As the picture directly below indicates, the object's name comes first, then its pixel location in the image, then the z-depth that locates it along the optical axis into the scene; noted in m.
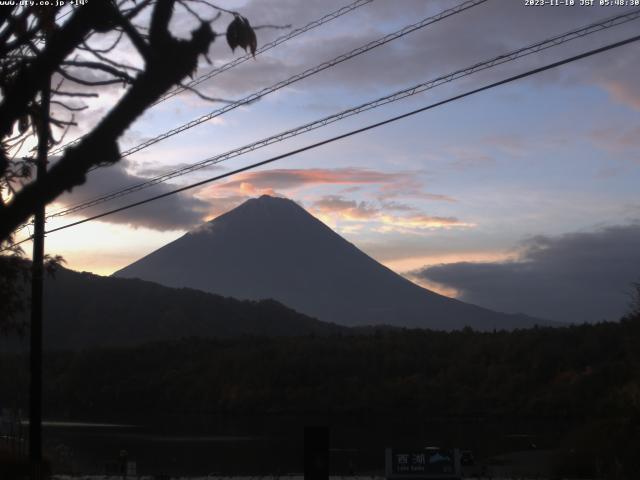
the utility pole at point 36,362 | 17.42
